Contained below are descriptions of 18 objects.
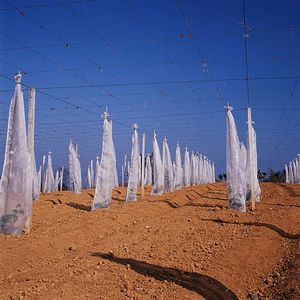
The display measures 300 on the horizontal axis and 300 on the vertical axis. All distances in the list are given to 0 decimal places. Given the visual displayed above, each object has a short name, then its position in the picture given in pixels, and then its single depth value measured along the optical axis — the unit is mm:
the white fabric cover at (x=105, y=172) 11750
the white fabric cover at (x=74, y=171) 21552
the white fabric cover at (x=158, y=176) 18797
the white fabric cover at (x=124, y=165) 40938
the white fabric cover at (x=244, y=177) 12252
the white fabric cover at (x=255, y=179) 12292
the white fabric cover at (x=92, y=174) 38956
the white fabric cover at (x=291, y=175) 44353
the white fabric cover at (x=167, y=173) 20188
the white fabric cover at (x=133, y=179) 14453
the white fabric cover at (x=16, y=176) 7848
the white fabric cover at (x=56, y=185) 32944
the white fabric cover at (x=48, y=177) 28056
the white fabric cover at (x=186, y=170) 30273
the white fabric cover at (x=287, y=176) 47531
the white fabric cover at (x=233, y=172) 11588
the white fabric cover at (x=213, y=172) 53591
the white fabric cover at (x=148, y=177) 36388
